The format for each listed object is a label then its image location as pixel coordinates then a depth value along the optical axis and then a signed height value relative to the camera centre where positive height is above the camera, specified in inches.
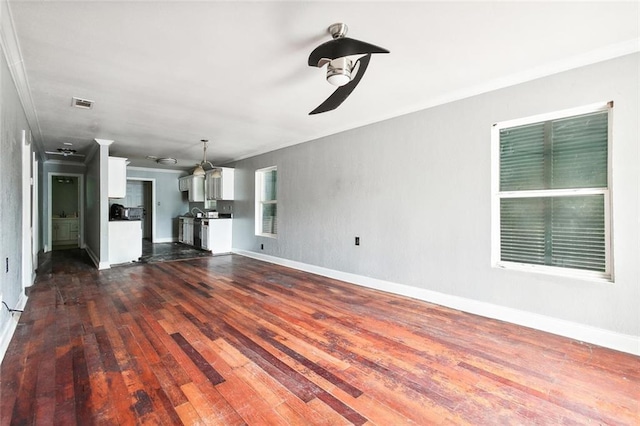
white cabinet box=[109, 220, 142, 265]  225.3 -24.4
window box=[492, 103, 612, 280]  98.6 +6.4
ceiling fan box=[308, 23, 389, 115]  69.9 +39.3
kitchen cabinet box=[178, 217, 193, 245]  327.0 -24.0
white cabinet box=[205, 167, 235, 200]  284.5 +26.0
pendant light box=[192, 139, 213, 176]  221.4 +30.1
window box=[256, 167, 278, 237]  245.4 +7.2
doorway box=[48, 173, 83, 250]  312.2 -3.9
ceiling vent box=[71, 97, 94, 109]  129.7 +48.3
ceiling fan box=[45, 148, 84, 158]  237.8 +48.0
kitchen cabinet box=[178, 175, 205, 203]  337.4 +25.3
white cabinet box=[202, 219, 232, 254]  280.2 -24.3
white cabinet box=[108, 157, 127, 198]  223.3 +25.1
